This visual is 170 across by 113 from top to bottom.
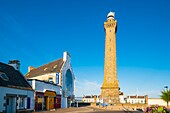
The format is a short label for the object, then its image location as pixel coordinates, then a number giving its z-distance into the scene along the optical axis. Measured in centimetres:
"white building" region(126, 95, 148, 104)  8038
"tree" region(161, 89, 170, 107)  3845
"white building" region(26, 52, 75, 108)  2623
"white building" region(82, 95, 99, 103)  8836
